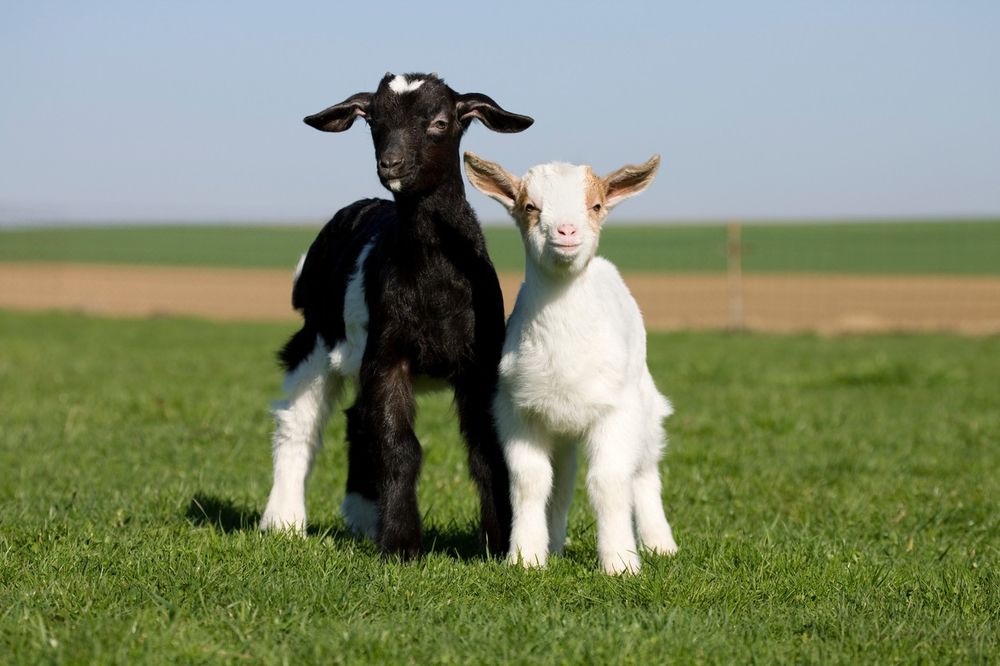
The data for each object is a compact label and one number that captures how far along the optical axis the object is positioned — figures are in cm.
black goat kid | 1171
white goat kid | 1109
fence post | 5697
